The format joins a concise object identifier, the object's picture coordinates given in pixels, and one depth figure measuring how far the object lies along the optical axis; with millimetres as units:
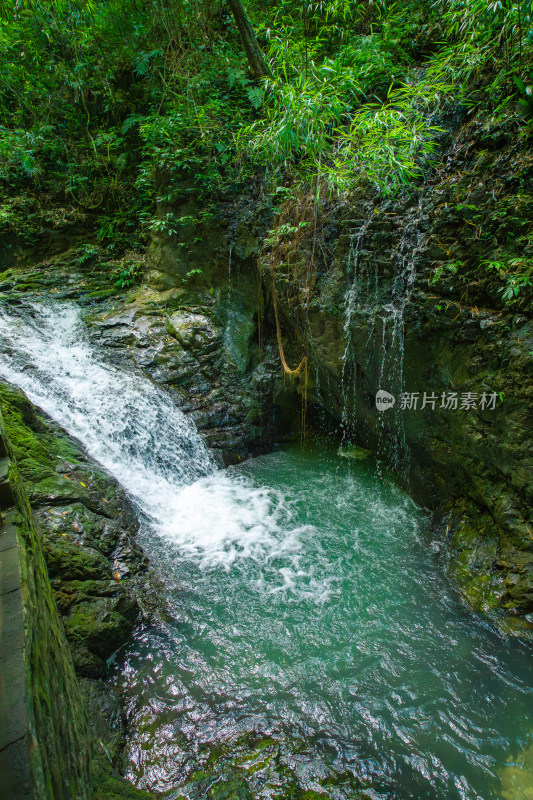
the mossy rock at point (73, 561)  3113
